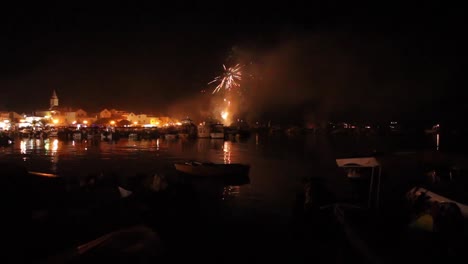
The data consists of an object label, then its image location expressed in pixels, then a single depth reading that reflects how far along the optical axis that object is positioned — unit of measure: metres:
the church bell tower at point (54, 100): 120.09
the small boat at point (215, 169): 23.73
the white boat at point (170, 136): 84.82
